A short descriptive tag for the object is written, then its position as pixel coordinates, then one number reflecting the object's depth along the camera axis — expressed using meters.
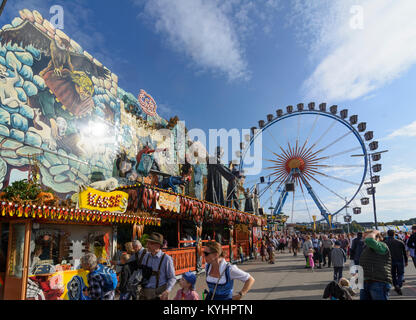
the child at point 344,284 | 4.75
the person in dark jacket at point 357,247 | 8.50
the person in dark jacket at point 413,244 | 8.72
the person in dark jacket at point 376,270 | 4.52
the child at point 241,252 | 18.74
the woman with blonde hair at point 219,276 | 3.52
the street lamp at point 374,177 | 27.31
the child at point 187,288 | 3.61
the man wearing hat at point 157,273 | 4.14
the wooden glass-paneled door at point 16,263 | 6.77
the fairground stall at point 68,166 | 7.12
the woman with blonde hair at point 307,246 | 14.43
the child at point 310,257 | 13.08
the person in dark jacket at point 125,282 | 4.16
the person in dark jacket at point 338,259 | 9.19
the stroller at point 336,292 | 4.30
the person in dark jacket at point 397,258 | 7.83
